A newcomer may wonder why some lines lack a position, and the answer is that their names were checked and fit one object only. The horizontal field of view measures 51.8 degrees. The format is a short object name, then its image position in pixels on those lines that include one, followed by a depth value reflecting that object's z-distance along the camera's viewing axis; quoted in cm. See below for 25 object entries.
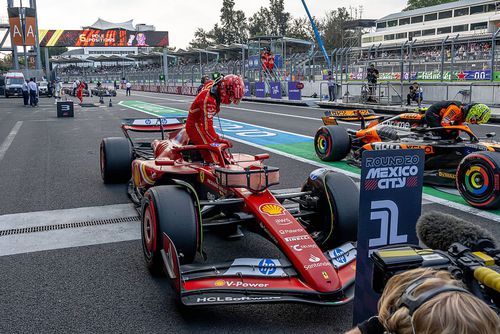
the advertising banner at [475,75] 2072
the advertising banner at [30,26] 4981
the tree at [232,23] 10419
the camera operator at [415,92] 2127
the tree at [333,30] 7750
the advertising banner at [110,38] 7306
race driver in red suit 554
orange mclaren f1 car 619
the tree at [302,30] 8331
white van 4000
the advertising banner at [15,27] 4972
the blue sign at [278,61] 3447
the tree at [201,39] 11044
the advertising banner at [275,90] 3119
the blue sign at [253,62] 3412
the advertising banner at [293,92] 2928
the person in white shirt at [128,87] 4572
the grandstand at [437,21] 6288
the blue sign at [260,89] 3322
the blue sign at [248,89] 3513
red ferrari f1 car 351
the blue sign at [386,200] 303
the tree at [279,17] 9756
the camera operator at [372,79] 2384
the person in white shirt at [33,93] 2901
